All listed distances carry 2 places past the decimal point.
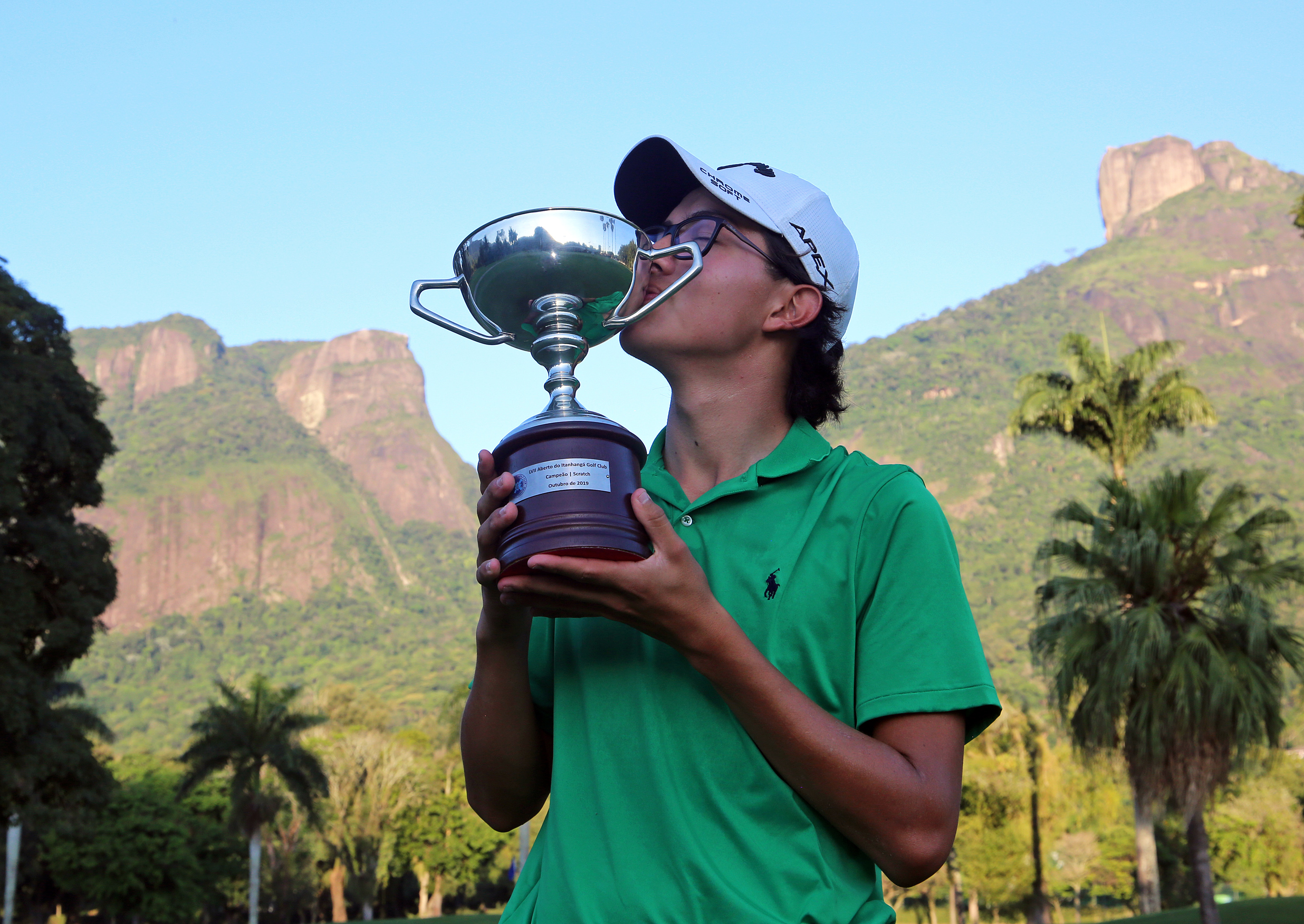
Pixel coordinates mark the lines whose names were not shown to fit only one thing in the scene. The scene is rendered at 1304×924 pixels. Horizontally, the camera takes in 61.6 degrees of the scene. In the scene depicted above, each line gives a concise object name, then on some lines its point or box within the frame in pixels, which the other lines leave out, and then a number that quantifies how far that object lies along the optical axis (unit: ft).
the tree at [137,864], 141.18
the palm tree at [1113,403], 85.30
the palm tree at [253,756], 134.31
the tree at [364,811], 176.45
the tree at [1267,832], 152.76
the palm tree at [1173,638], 57.52
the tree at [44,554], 62.75
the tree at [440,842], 187.01
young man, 5.41
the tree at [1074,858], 174.29
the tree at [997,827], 145.69
